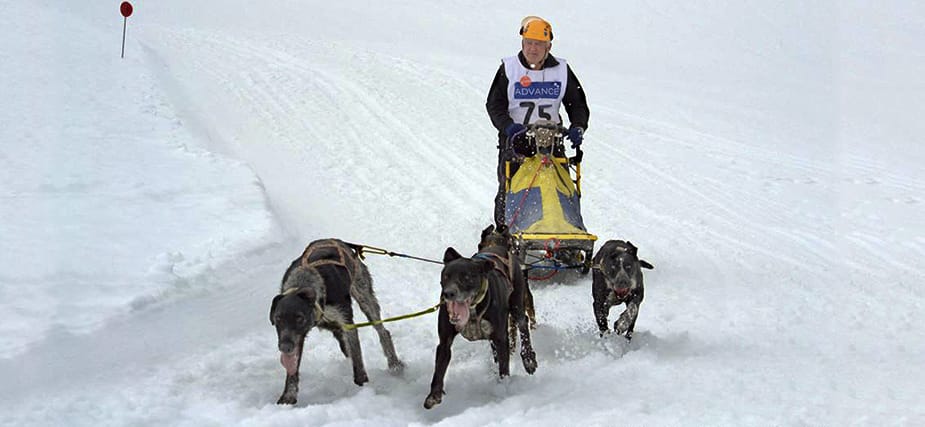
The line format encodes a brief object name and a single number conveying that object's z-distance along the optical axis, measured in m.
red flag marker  15.93
